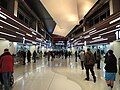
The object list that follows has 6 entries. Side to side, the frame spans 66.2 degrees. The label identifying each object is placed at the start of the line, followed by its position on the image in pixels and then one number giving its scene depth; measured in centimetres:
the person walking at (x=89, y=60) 444
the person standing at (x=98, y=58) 696
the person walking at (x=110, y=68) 343
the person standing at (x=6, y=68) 321
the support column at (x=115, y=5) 703
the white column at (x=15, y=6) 747
